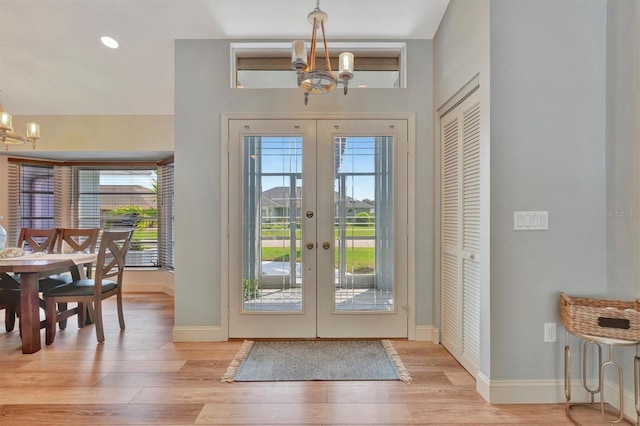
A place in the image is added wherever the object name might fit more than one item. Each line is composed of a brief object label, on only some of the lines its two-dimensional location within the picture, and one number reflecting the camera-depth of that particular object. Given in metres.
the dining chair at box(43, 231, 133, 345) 3.36
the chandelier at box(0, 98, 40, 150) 3.28
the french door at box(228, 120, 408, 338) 3.39
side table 1.95
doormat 2.66
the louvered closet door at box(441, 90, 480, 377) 2.62
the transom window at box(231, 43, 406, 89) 3.46
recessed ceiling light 3.53
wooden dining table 3.08
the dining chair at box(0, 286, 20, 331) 3.48
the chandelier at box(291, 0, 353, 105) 2.12
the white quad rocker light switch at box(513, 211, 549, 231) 2.32
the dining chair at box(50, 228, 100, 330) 4.08
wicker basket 1.96
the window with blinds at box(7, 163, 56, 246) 5.31
